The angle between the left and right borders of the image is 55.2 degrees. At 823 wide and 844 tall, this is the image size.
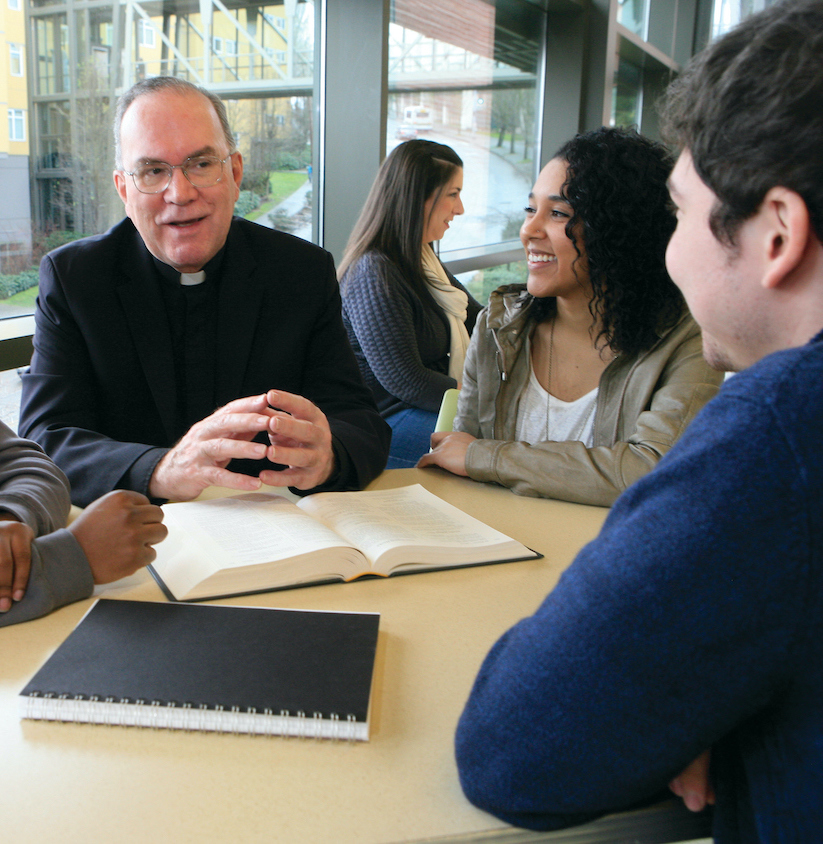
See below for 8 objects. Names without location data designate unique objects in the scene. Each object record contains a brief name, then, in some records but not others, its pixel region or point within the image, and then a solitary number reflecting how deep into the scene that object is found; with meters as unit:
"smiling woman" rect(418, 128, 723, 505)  1.56
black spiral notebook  0.76
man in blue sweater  0.57
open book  1.08
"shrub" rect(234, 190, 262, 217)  2.89
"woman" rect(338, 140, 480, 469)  2.95
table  0.65
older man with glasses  1.50
